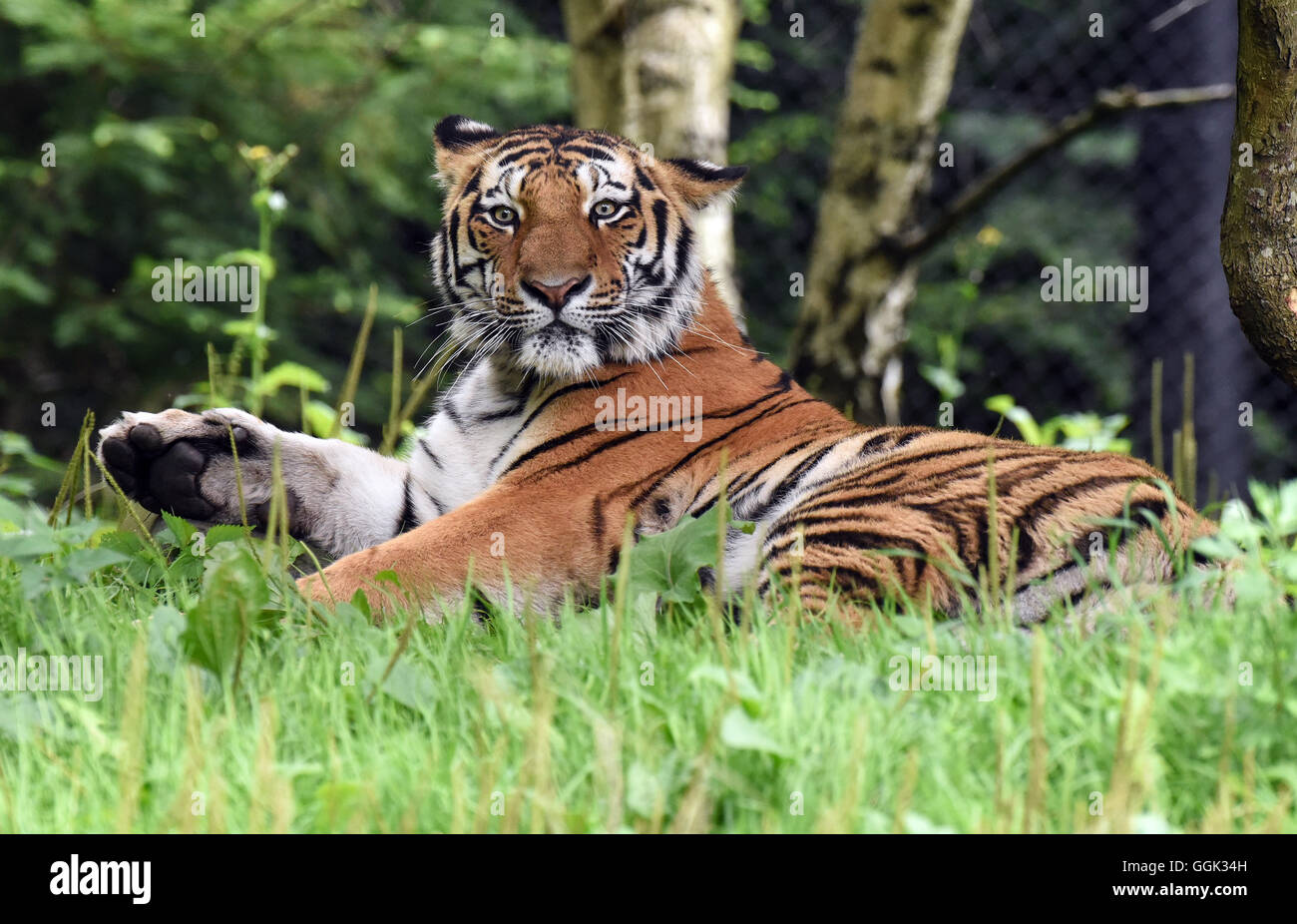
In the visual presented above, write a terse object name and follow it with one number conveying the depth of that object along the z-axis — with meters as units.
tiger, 4.05
